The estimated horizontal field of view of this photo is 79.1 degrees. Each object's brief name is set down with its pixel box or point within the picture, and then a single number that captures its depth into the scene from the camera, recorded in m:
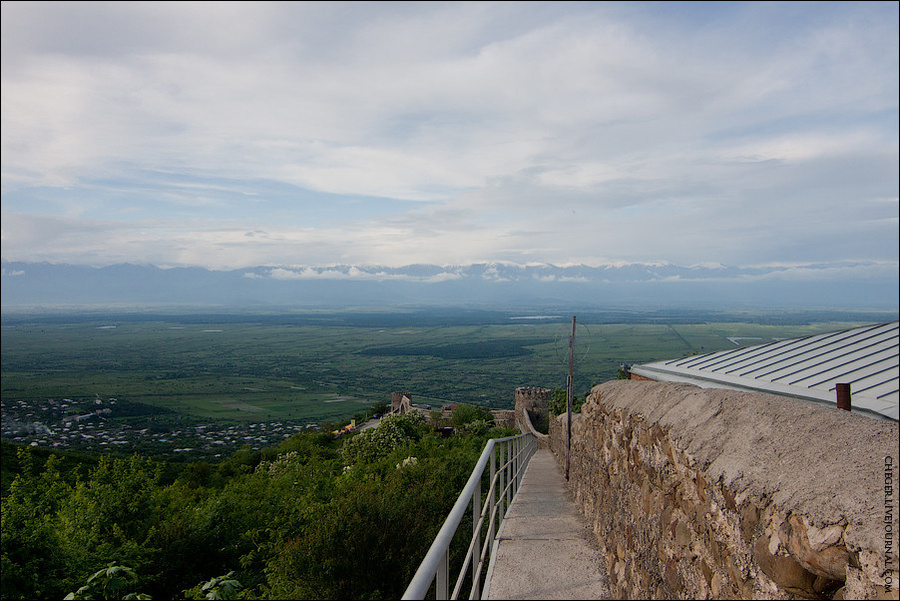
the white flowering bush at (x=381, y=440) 24.62
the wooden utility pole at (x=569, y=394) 10.86
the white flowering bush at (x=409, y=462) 14.45
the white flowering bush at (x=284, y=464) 24.78
